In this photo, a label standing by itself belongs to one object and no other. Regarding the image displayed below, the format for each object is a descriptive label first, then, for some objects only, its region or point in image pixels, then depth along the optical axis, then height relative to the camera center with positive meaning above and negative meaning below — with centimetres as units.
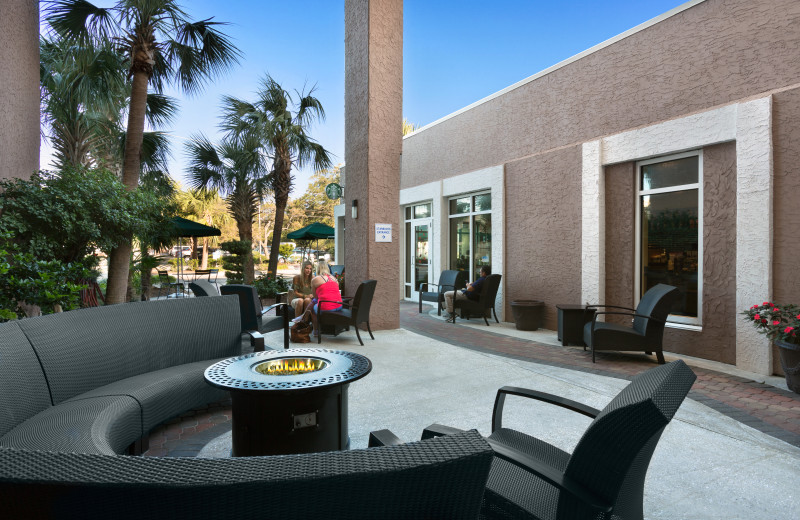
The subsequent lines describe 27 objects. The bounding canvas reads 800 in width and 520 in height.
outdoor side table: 654 -107
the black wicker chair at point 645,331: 538 -103
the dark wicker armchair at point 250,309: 546 -69
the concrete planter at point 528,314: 797 -115
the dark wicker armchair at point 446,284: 981 -73
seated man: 876 -85
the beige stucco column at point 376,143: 734 +186
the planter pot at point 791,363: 436 -116
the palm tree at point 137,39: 689 +369
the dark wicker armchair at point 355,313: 629 -87
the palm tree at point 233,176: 1357 +251
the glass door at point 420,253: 1193 -3
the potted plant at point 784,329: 438 -83
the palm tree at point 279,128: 1175 +339
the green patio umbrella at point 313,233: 1480 +70
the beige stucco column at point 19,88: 527 +211
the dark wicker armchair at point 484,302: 870 -102
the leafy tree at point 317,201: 3594 +431
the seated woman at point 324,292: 634 -57
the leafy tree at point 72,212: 531 +59
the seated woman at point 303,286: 720 -59
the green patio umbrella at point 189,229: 1170 +72
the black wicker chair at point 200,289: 513 -41
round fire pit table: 245 -88
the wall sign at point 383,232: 741 +34
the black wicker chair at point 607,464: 129 -71
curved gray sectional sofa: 72 -39
